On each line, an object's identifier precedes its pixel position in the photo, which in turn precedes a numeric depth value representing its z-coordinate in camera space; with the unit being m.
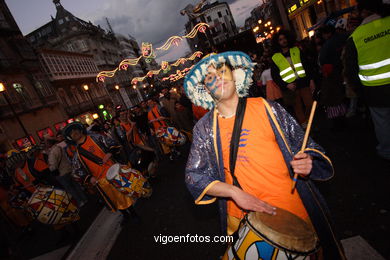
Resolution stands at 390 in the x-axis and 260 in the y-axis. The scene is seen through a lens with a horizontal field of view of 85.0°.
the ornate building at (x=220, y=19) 75.06
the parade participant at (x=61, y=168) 5.44
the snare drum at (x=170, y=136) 7.04
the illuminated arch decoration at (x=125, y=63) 16.06
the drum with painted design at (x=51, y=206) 4.12
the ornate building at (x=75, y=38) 42.78
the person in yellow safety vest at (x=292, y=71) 4.50
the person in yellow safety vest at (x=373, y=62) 2.54
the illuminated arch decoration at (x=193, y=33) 14.07
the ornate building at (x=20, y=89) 19.75
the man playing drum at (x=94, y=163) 4.08
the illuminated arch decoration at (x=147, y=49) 18.14
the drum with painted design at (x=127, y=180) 3.90
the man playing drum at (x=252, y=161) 1.52
